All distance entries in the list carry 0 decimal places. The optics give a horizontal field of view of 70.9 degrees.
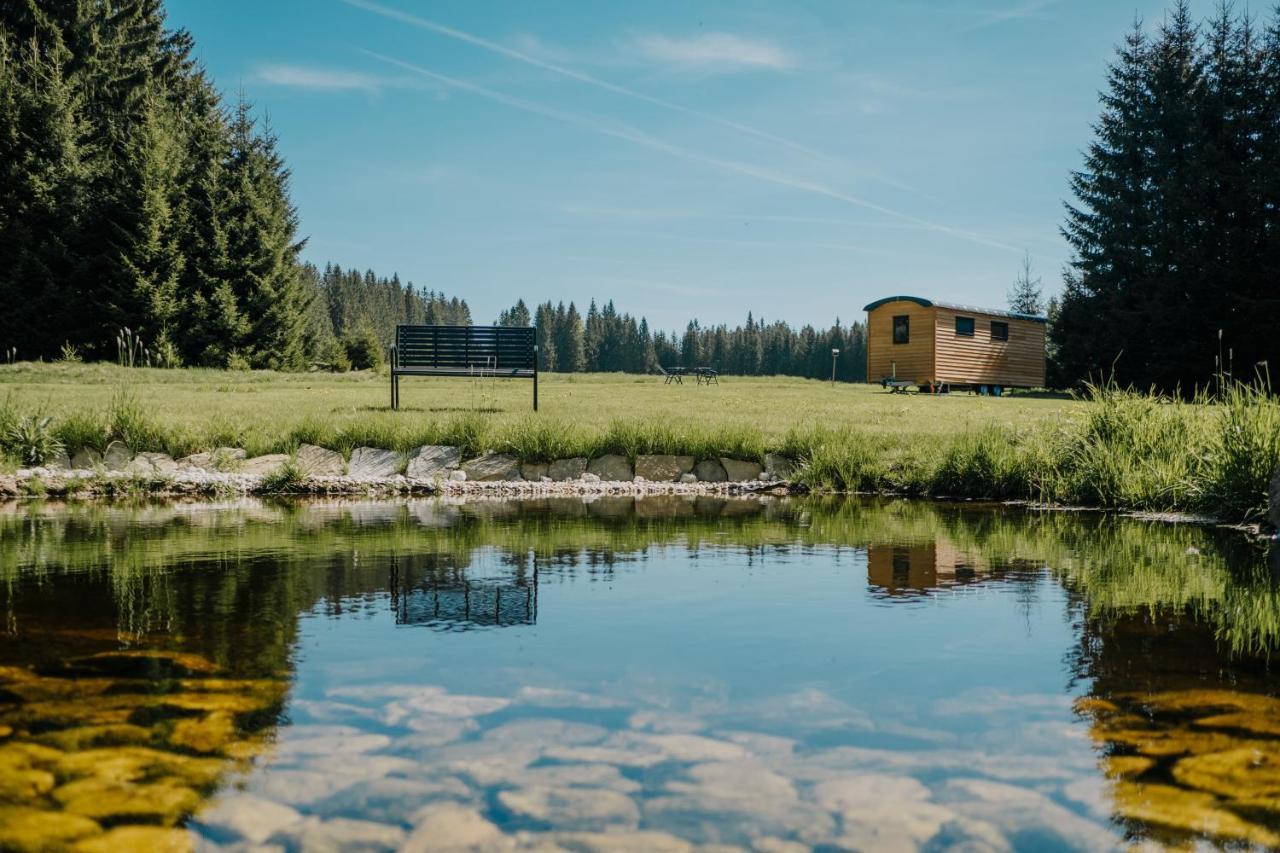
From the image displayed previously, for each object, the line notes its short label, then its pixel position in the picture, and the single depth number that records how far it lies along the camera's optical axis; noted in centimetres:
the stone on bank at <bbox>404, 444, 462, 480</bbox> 860
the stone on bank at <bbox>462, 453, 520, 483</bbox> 866
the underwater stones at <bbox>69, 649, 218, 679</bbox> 295
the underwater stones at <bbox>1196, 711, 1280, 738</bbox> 250
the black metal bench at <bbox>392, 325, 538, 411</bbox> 1203
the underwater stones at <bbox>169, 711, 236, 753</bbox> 238
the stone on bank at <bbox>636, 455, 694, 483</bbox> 893
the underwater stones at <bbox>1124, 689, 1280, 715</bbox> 269
